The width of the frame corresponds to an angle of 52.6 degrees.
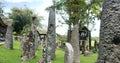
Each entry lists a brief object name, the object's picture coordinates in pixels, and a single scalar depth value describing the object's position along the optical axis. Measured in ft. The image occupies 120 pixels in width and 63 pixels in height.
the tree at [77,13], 39.55
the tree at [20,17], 104.25
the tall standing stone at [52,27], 37.11
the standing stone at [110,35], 6.05
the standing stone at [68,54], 16.06
